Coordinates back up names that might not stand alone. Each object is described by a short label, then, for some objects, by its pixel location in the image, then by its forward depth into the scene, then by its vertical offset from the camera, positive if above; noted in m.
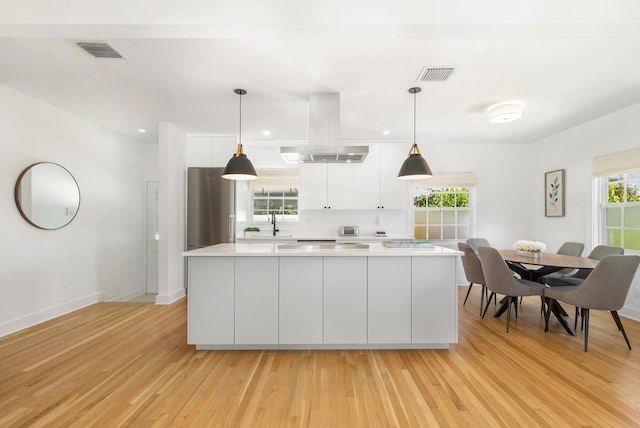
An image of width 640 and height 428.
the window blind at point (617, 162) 3.55 +0.63
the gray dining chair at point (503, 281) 3.15 -0.75
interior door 5.32 -0.45
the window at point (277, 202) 5.58 +0.19
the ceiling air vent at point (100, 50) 2.29 +1.31
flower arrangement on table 3.32 -0.42
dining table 2.97 -0.53
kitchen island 2.71 -0.81
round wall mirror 3.28 +0.20
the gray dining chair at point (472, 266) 3.74 -0.71
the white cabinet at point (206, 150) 4.86 +1.02
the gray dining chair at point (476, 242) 4.47 -0.46
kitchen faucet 5.25 -0.17
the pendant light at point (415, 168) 3.05 +0.47
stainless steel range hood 3.10 +0.85
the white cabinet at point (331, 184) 5.14 +0.49
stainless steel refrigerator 4.64 +0.04
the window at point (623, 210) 3.70 +0.02
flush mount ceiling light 3.47 +1.20
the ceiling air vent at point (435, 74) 2.68 +1.30
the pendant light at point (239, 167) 3.05 +0.47
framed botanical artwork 4.66 +0.31
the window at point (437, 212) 5.43 +0.00
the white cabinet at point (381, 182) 5.15 +0.53
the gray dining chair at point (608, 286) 2.61 -0.67
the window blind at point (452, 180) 5.32 +0.58
